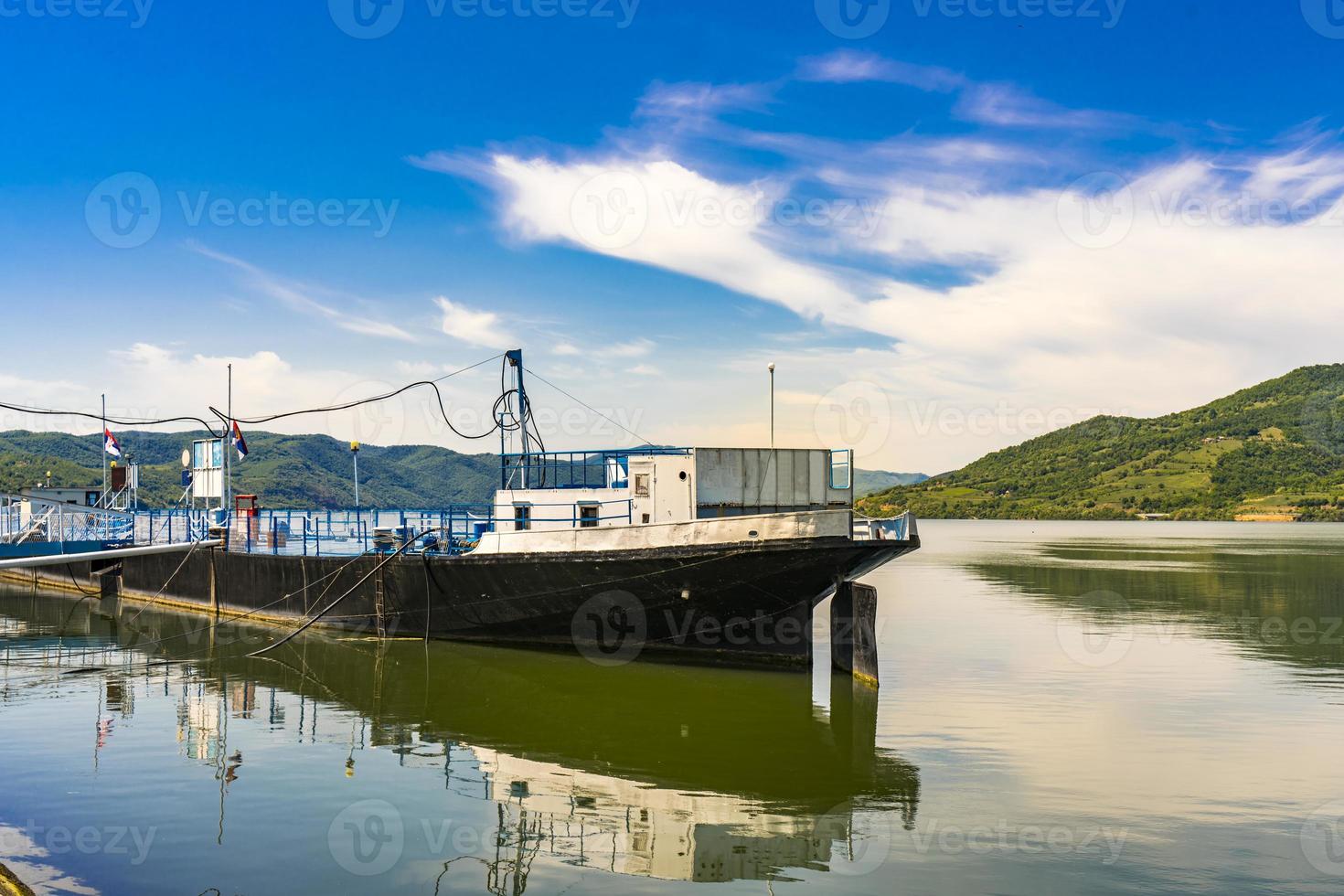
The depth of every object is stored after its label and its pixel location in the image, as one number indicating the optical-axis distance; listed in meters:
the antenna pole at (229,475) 32.00
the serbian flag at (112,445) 36.75
